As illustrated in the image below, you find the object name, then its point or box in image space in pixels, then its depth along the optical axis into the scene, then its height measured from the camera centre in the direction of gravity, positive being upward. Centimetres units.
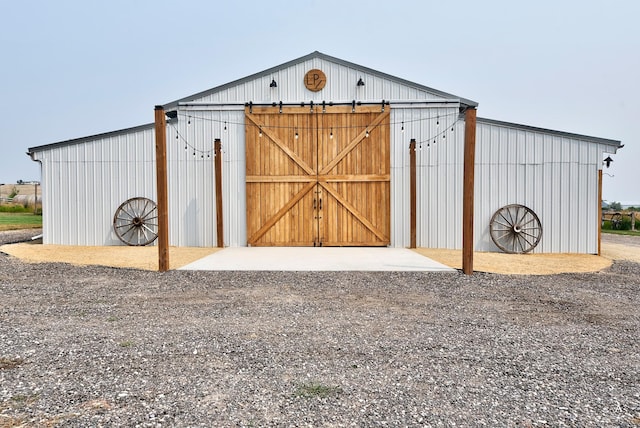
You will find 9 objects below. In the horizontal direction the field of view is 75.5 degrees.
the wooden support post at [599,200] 1000 +3
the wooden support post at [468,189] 699 +22
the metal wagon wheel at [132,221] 1116 -51
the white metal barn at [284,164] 1108 +104
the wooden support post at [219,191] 1099 +29
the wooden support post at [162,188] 717 +25
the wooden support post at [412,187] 1091 +39
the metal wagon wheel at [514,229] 1027 -68
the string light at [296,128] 1102 +198
